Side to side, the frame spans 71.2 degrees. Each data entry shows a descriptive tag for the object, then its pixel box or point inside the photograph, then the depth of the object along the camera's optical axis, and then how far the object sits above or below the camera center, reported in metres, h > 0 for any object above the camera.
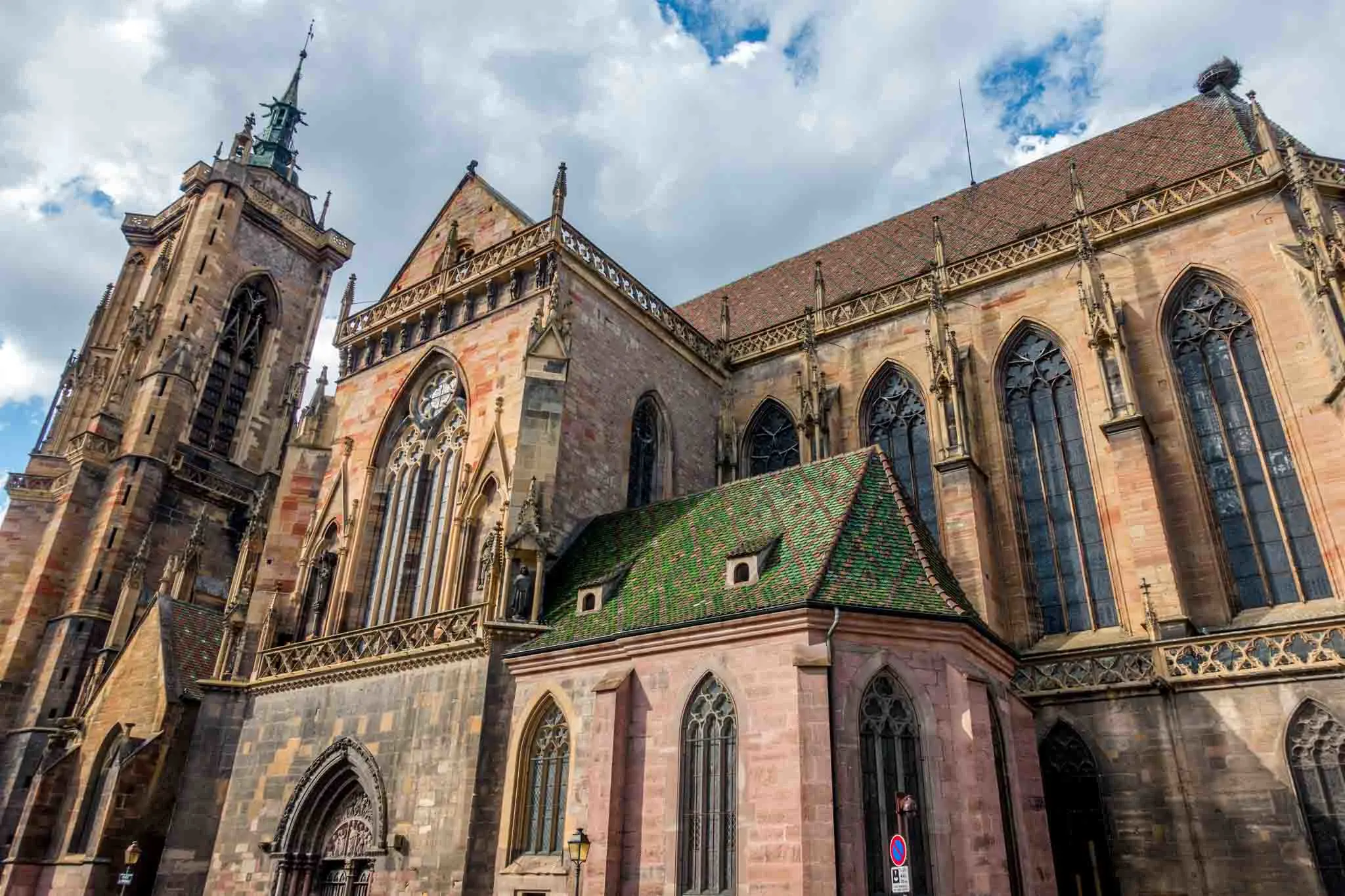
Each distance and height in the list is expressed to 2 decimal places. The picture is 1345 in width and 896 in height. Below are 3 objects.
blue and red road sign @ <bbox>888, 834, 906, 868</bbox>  9.67 +0.53
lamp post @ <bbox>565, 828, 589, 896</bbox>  11.37 +0.51
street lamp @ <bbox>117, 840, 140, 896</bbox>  15.75 +0.35
